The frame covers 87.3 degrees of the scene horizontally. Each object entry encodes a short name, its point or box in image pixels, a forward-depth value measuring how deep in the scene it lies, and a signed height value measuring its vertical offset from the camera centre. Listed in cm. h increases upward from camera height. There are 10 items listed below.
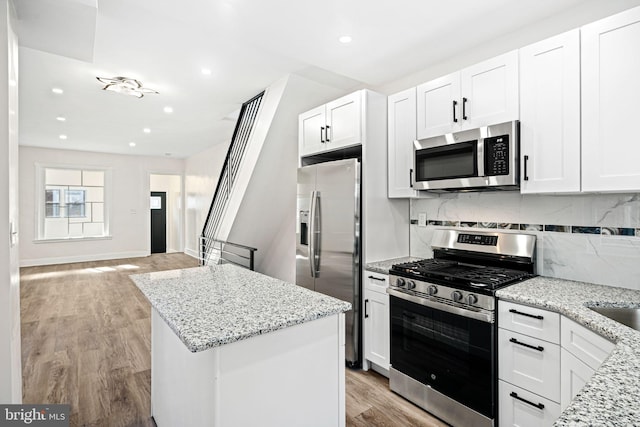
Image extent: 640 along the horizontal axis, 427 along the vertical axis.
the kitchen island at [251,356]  121 -58
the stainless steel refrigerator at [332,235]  280 -20
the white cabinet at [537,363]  156 -75
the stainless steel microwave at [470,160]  212 +38
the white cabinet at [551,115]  189 +59
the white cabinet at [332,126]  287 +82
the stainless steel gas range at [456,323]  193 -70
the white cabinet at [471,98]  216 +82
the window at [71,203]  779 +22
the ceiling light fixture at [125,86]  376 +146
